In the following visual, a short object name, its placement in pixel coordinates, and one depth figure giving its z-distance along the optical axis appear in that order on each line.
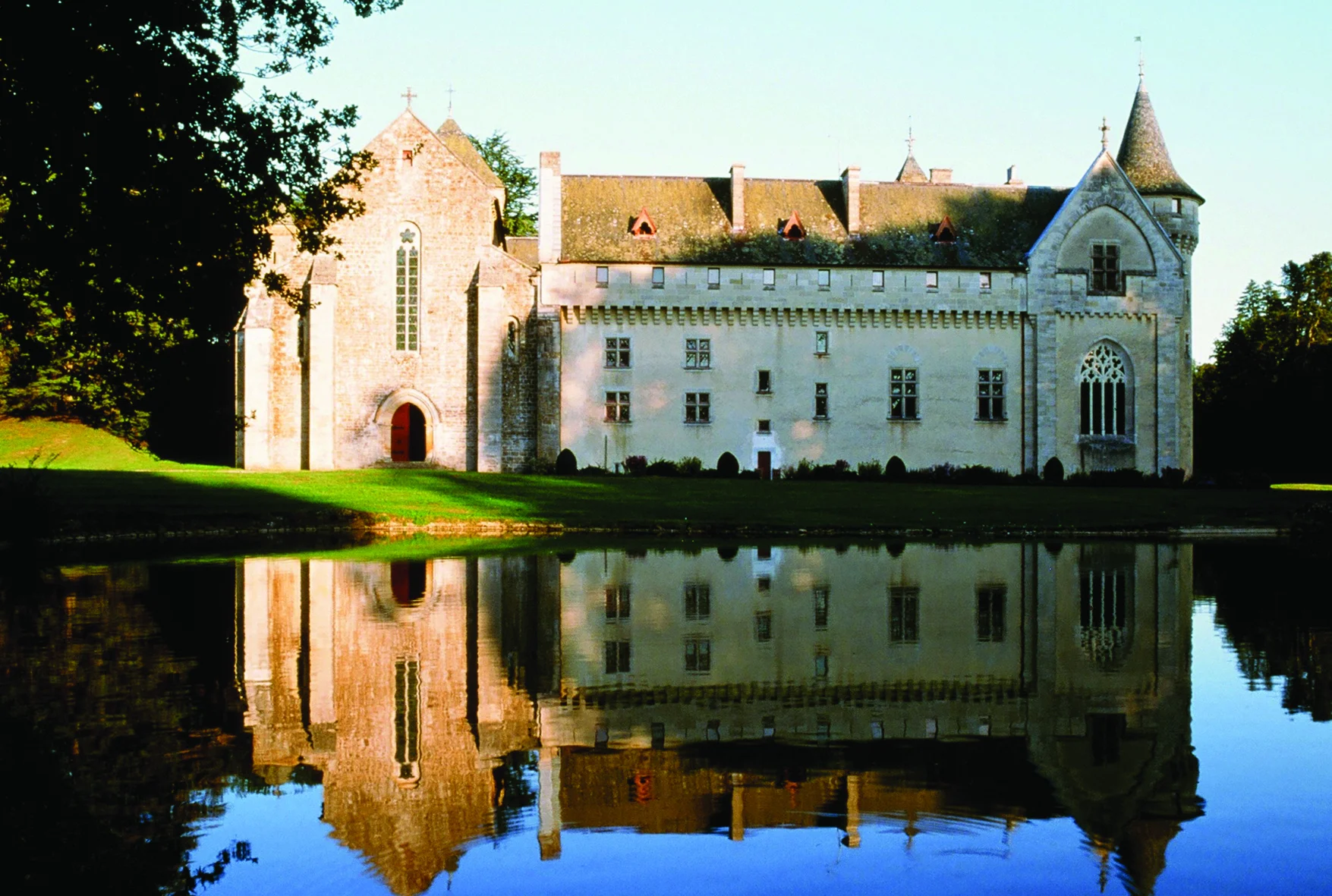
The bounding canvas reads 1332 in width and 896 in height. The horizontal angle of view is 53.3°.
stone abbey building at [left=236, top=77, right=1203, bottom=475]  48.72
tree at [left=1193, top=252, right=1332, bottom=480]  66.94
